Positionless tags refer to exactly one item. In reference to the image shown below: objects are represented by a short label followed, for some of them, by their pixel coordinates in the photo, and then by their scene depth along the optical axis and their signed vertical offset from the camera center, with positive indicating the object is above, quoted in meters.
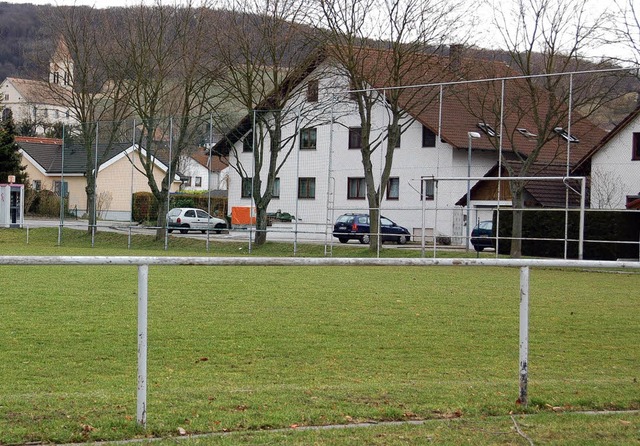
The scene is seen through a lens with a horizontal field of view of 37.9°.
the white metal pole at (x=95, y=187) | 46.06 +1.03
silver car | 45.44 -0.60
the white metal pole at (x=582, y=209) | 29.11 +0.30
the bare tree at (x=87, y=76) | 48.66 +7.53
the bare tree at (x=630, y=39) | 33.53 +6.55
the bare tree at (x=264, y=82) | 42.25 +6.34
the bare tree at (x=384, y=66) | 38.47 +6.56
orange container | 43.81 -0.20
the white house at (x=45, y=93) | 54.53 +10.12
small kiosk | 52.35 +0.17
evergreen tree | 64.12 +3.55
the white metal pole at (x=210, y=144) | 43.28 +3.13
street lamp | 34.01 +1.32
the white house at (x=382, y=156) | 35.00 +2.35
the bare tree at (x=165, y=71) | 46.48 +7.20
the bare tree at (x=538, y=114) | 31.89 +3.69
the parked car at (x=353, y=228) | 39.41 -0.60
